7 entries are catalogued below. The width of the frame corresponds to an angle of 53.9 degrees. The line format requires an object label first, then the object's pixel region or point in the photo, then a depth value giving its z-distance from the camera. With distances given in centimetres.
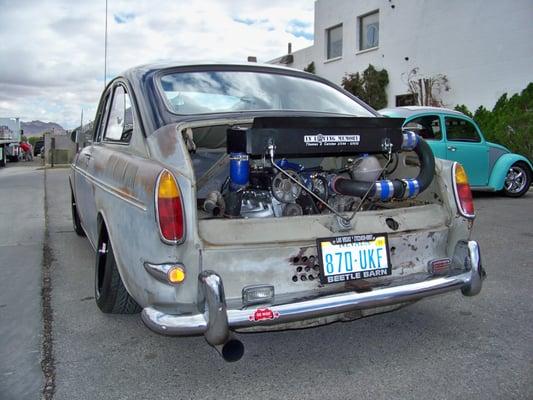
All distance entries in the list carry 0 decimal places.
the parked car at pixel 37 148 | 3916
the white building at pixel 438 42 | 1322
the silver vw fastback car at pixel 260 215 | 254
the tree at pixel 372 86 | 1741
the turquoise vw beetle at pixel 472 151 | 867
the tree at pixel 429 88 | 1529
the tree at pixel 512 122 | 1128
